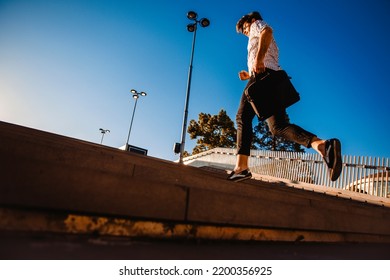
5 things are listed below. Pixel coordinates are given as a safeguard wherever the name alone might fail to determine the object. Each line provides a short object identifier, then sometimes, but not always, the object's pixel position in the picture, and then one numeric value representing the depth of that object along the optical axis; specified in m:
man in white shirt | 2.58
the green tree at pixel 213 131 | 37.25
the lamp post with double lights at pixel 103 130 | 45.69
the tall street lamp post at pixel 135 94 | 30.68
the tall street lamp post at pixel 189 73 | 13.87
